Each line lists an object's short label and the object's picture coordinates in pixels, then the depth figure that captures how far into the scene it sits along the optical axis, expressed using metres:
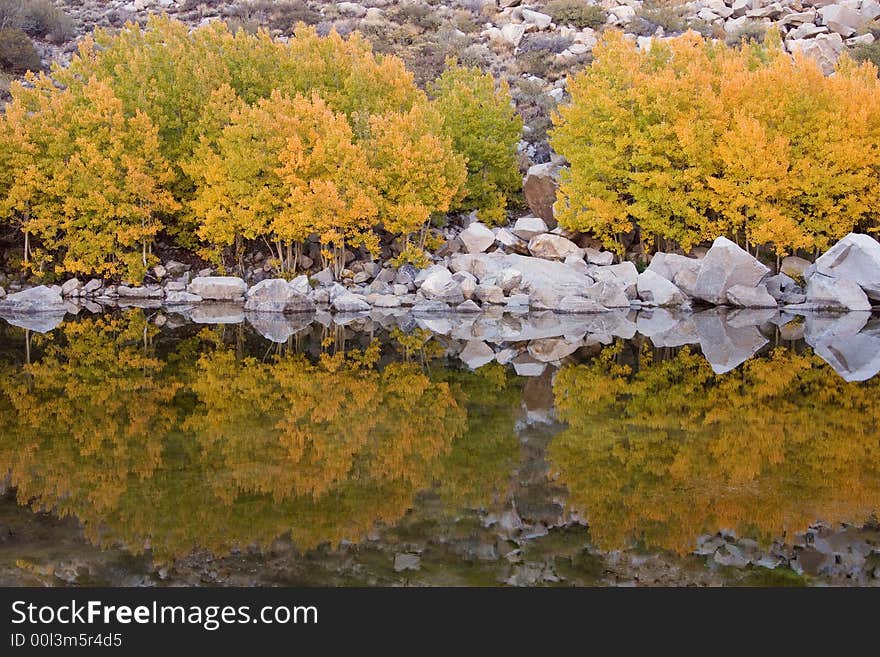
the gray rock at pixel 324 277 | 40.17
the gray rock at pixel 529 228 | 41.44
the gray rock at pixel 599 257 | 39.69
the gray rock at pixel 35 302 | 36.97
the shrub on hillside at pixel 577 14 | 77.06
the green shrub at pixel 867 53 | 60.94
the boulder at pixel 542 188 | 43.59
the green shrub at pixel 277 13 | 79.00
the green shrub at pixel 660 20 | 72.69
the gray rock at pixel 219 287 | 39.19
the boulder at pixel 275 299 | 36.06
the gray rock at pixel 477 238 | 41.37
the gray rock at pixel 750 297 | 34.94
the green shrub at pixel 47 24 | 71.69
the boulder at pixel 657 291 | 35.34
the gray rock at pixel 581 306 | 34.53
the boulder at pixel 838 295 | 33.66
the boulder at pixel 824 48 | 62.75
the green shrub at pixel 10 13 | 69.56
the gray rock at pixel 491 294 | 36.50
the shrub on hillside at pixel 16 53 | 63.16
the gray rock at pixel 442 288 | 36.50
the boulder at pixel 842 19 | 69.12
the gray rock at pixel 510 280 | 36.91
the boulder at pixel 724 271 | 34.12
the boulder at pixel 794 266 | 38.44
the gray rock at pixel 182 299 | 39.72
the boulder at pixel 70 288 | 41.25
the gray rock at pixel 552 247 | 40.28
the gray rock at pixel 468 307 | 35.31
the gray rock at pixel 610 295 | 34.91
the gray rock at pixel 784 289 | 35.59
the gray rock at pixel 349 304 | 36.38
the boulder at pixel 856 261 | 33.50
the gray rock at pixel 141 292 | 41.19
